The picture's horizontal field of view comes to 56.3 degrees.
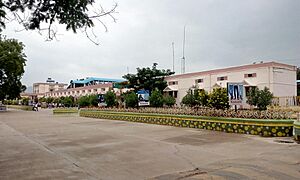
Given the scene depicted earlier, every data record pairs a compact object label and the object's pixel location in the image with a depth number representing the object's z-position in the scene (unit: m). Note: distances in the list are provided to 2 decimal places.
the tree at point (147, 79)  34.56
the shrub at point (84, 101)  30.72
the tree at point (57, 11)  5.27
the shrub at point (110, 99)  26.47
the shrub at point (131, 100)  22.70
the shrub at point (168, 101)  23.09
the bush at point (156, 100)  21.80
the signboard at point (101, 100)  27.91
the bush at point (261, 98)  20.89
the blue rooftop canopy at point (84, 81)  64.69
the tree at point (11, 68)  35.25
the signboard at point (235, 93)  12.14
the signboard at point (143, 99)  22.03
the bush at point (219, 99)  14.05
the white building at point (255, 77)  24.39
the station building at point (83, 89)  46.66
